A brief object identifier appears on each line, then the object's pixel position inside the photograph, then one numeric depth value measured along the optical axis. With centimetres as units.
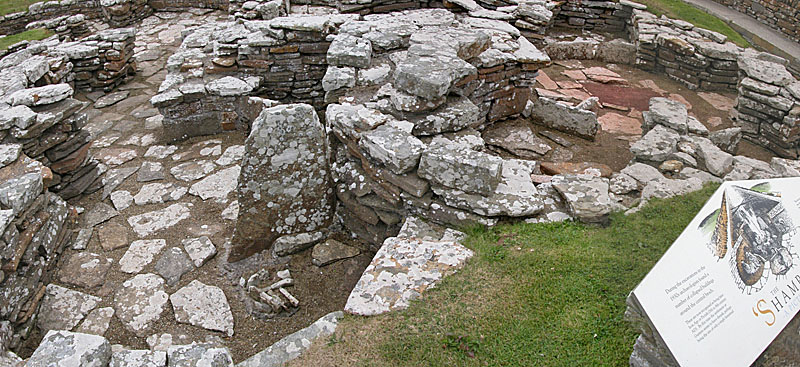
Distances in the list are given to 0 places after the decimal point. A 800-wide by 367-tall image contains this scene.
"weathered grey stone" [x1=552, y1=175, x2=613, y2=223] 523
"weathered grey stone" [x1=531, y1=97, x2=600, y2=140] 789
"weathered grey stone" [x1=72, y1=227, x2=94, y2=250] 626
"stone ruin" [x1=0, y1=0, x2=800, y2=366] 514
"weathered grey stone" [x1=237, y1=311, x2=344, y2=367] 383
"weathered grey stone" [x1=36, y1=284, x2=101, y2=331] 520
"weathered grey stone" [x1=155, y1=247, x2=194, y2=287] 579
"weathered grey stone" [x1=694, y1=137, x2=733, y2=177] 638
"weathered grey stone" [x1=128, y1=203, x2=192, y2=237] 661
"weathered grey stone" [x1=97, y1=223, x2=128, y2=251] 634
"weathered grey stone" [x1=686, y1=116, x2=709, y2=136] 755
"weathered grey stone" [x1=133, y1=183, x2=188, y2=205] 720
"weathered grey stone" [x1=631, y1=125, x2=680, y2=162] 667
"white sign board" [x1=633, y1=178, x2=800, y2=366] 282
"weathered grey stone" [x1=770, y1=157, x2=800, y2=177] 646
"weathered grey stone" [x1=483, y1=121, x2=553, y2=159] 736
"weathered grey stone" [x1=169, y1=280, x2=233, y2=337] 514
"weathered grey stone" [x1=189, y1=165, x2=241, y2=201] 724
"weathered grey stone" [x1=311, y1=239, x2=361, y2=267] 575
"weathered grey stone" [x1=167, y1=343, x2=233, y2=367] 350
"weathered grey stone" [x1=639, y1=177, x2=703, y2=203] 577
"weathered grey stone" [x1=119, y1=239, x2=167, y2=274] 596
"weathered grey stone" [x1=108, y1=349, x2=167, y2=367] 347
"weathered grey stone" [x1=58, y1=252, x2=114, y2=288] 574
